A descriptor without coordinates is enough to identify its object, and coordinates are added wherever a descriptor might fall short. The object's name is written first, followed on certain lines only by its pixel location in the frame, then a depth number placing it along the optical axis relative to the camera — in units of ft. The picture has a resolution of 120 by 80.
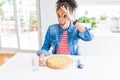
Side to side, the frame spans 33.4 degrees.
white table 4.63
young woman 6.06
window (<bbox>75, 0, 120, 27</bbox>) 11.02
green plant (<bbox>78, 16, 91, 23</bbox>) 10.90
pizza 5.10
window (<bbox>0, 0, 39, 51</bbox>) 13.00
